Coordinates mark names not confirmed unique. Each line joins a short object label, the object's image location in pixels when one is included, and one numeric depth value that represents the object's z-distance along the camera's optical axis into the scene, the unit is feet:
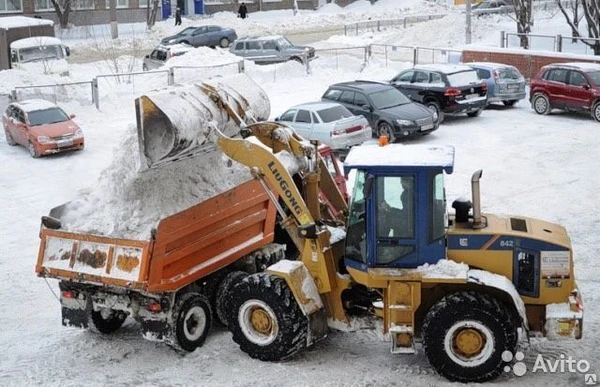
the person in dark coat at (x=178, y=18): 173.88
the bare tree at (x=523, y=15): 122.52
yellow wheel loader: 31.14
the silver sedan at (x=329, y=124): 71.10
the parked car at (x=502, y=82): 88.02
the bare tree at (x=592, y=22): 110.22
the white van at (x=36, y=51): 114.21
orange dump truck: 34.37
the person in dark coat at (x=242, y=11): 184.55
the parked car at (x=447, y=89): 82.74
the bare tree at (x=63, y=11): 170.33
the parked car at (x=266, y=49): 120.88
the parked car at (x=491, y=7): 159.43
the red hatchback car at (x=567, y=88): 81.00
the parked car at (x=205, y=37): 142.10
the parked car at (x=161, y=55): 117.29
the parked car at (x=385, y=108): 75.92
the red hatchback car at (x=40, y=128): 75.61
